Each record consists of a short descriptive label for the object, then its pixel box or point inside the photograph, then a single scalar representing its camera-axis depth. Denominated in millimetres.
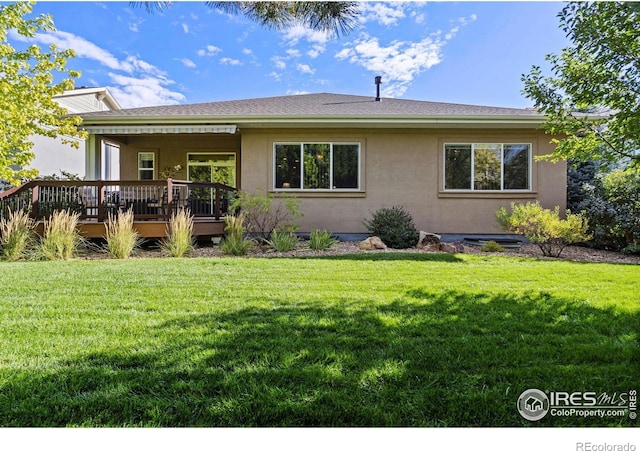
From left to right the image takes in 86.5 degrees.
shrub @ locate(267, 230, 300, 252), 8680
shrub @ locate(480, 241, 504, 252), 9188
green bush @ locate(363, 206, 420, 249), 9523
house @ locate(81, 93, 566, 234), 10750
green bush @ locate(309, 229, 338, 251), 8914
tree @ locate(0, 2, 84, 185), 8117
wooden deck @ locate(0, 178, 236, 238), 8727
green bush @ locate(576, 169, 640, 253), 9031
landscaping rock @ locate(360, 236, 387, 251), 9102
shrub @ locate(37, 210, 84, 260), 7508
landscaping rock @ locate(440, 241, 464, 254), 8812
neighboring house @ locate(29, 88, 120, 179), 16859
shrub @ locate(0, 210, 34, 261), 7410
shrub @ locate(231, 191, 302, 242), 10016
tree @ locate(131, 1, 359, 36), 4676
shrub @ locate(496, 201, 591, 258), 8219
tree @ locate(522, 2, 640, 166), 4152
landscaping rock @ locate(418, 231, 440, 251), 9390
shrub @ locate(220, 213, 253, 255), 8500
